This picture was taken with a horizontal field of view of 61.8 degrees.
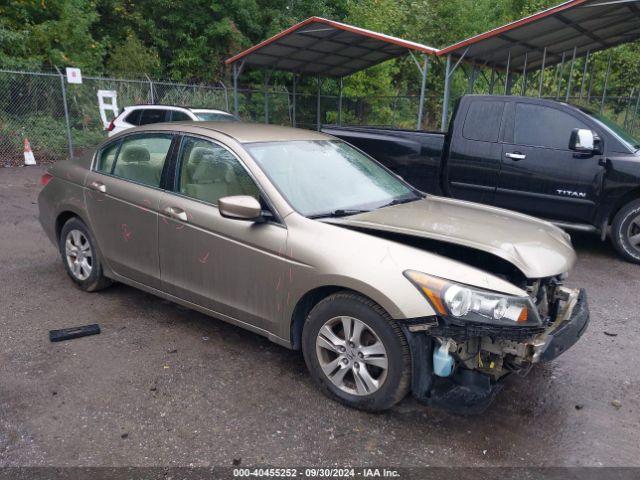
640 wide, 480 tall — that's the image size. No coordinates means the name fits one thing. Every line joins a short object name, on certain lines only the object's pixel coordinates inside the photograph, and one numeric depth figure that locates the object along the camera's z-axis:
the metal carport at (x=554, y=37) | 10.09
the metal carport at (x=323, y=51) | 12.16
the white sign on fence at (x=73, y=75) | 12.74
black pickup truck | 6.39
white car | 11.23
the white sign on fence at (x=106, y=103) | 14.94
